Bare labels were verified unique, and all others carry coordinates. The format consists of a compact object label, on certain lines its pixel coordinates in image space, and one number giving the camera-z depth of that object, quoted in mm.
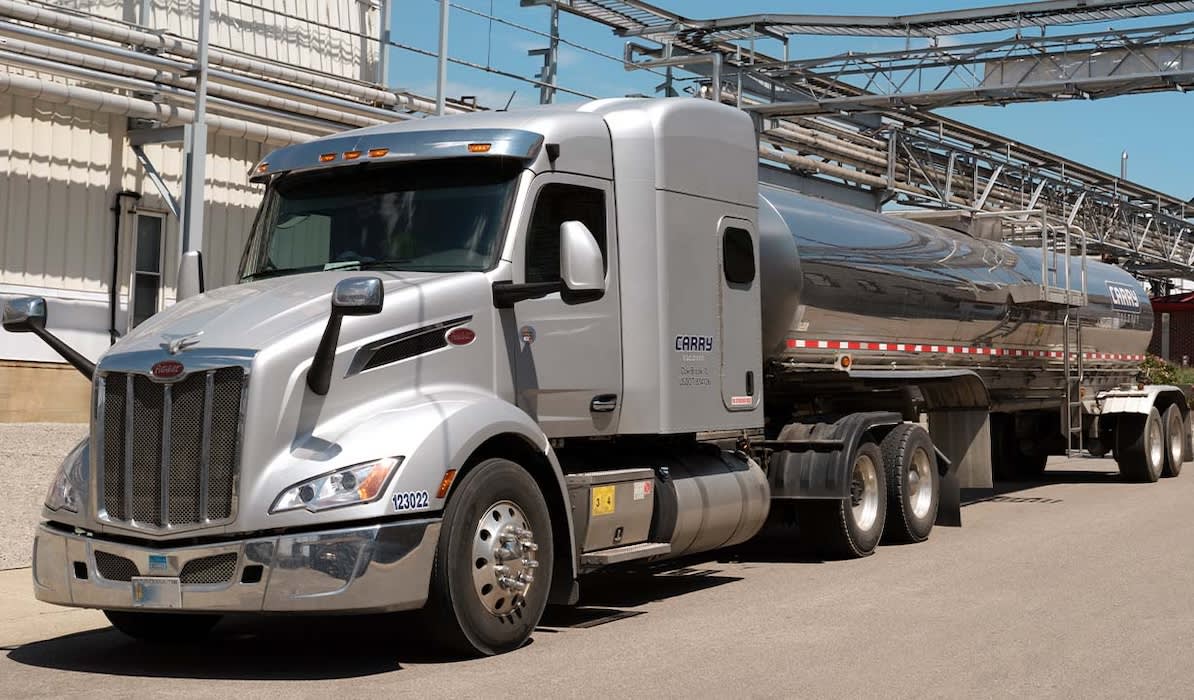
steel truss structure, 25266
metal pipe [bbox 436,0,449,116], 19438
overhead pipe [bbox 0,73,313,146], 16156
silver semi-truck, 7930
